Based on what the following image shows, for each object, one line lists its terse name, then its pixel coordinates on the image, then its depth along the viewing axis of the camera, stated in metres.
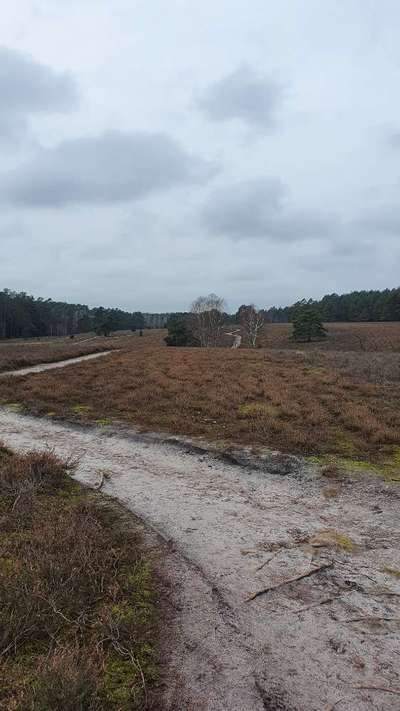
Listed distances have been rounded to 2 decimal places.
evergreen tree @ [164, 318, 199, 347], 62.50
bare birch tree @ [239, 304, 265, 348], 67.19
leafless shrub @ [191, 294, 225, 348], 65.50
